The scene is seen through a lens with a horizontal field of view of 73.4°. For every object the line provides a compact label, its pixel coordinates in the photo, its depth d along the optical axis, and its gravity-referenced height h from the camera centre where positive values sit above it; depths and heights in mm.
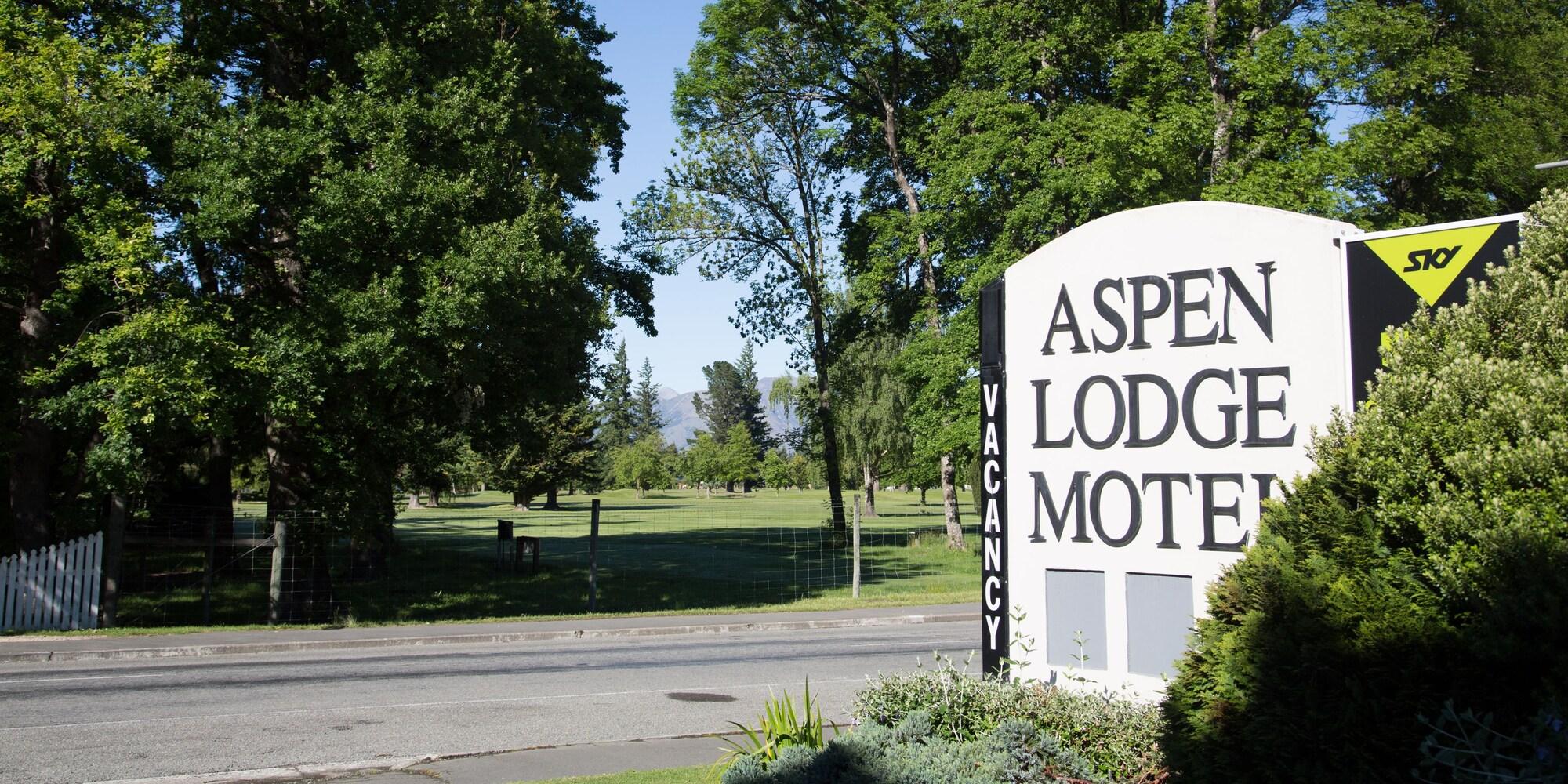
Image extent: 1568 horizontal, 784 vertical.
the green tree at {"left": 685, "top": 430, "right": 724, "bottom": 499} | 126500 +1104
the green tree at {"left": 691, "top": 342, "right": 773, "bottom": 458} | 176625 +13350
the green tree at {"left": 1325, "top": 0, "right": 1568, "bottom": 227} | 22766 +8294
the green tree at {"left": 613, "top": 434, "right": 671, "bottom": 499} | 115738 +587
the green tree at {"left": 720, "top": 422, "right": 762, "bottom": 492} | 123750 +1513
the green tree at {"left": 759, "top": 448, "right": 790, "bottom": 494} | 126688 +5
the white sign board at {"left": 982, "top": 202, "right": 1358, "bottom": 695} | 5957 +354
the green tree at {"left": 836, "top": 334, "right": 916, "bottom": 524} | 55938 +3529
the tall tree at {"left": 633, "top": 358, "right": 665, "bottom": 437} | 188250 +12895
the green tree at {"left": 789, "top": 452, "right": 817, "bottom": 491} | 139125 -15
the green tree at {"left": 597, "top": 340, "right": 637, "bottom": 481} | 144125 +8398
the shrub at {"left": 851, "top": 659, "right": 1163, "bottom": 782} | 5699 -1391
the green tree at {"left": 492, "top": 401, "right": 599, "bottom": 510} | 67438 +735
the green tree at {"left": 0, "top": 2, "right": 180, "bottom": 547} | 15469 +3904
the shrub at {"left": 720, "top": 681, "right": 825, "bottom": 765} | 6332 -1590
